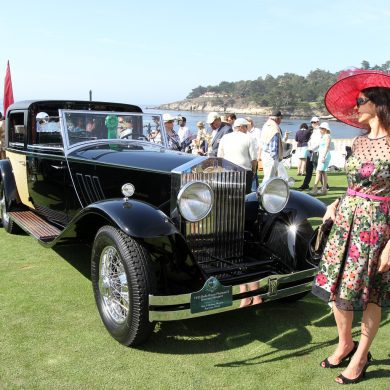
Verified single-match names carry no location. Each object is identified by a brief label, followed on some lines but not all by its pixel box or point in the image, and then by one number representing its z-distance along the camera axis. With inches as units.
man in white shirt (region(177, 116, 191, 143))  378.0
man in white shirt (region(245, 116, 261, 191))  394.5
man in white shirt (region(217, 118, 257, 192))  241.6
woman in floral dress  90.0
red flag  373.1
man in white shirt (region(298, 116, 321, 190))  408.5
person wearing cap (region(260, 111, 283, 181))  273.9
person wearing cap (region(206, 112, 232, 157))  280.5
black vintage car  109.3
